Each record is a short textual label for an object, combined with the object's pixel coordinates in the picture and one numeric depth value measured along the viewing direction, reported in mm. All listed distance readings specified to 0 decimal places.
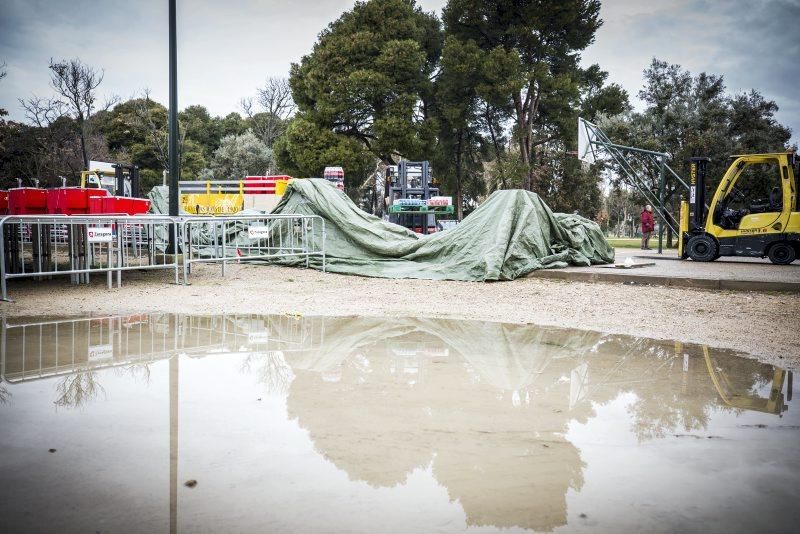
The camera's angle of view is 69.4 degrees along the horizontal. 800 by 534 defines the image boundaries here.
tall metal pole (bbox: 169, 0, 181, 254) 12094
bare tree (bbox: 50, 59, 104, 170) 31375
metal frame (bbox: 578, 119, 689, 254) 19969
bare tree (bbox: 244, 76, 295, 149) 45562
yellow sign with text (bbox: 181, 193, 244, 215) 16172
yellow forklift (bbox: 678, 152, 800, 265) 14844
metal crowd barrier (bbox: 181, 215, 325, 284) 11555
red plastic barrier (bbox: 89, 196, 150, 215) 9492
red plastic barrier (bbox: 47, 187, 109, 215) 9156
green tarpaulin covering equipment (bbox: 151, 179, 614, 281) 11578
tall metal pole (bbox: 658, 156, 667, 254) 19139
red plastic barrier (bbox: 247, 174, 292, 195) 18062
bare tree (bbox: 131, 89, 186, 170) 41778
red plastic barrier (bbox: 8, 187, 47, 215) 9266
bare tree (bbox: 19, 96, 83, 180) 33562
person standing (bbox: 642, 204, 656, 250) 25391
